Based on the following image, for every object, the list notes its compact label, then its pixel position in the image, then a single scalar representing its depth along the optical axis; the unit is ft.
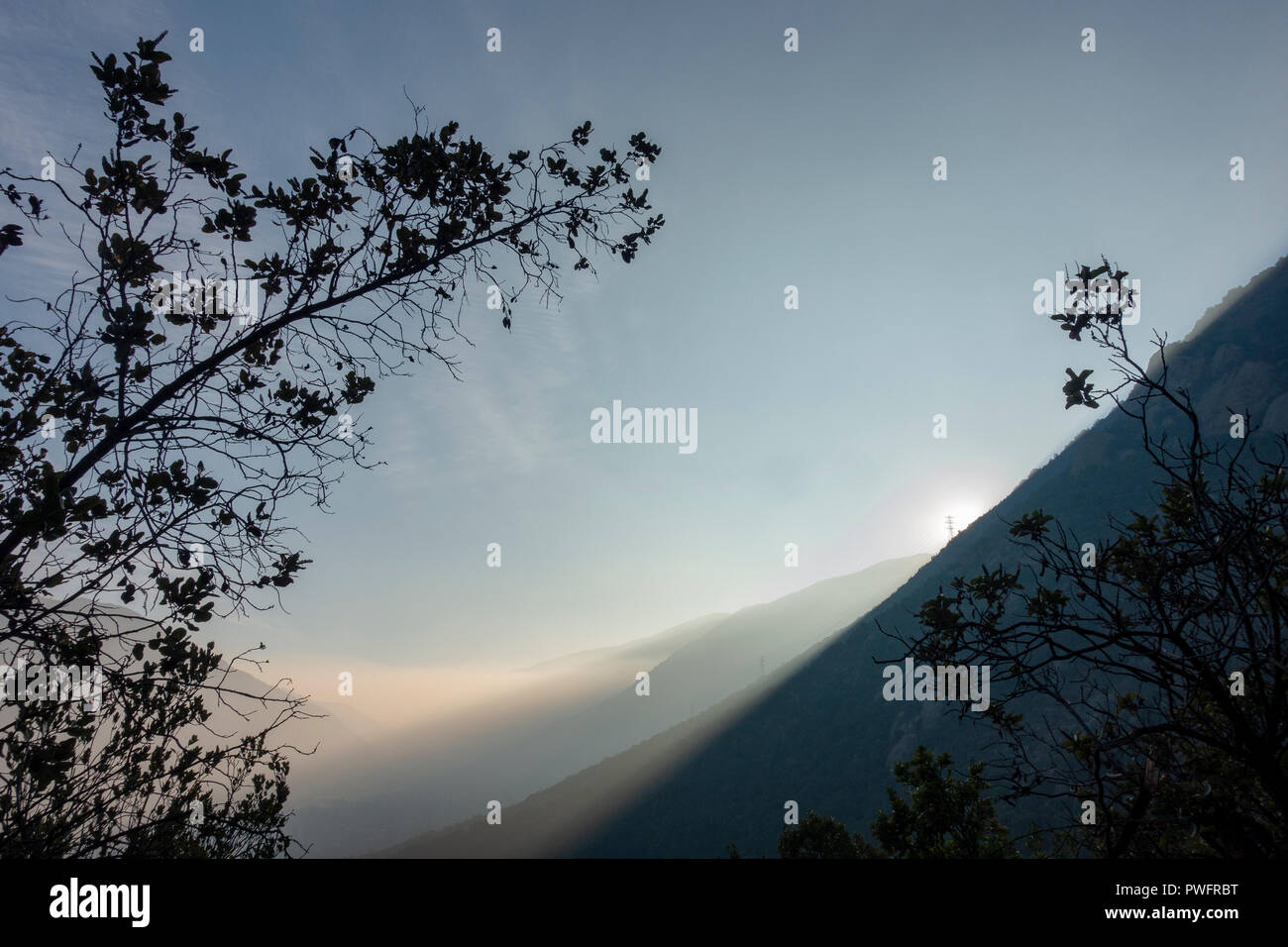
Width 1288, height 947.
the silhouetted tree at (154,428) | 12.39
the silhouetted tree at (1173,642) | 13.38
